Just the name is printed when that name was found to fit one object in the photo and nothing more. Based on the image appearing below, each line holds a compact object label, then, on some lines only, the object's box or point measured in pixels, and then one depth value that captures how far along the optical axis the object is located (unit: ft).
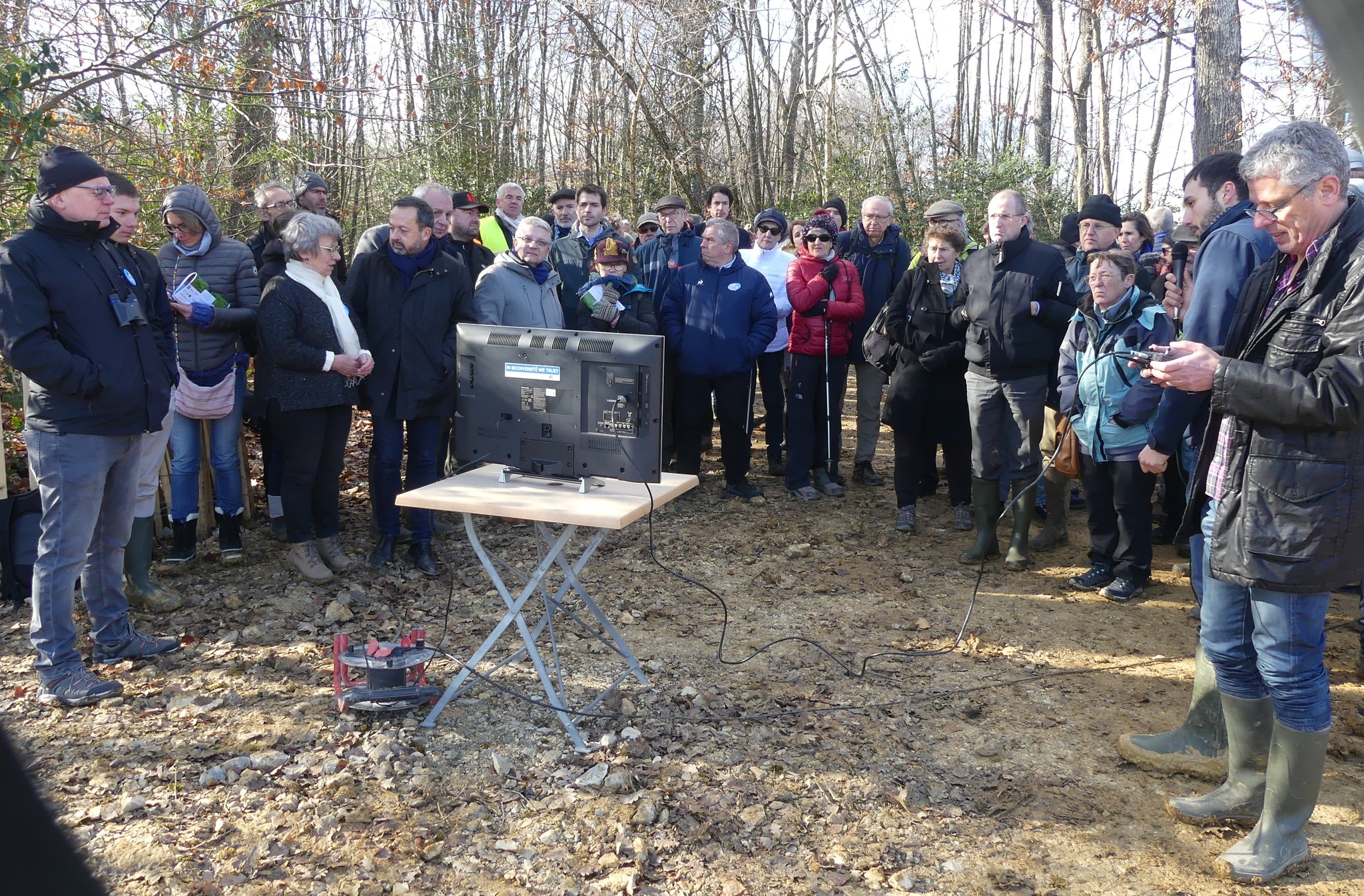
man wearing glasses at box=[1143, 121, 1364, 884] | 9.03
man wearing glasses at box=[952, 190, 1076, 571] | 19.02
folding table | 12.37
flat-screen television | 12.72
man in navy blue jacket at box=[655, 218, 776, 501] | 23.26
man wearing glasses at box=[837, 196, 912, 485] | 24.80
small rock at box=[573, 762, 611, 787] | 11.91
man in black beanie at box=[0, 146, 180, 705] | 12.98
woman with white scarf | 17.38
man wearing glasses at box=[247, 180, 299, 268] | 19.95
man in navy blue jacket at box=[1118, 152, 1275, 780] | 12.21
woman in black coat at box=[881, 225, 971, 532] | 21.53
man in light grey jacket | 20.04
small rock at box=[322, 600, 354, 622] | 16.97
